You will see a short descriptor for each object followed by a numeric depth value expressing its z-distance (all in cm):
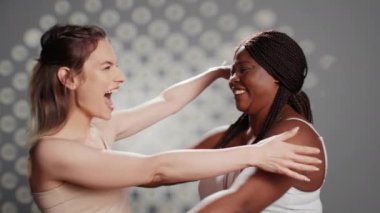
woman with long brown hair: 110
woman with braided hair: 117
